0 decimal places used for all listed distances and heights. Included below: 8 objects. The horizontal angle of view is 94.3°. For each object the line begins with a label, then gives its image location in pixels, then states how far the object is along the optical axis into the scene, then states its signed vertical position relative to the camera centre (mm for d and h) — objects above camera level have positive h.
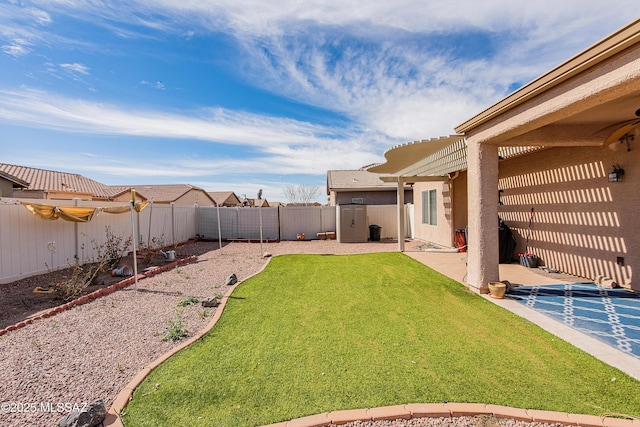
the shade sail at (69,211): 6871 +226
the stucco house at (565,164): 3500 +1090
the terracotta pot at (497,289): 5455 -1440
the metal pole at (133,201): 6481 +384
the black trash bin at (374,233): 15133 -968
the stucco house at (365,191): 19939 +1611
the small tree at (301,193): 51150 +3984
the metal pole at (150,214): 11561 +167
